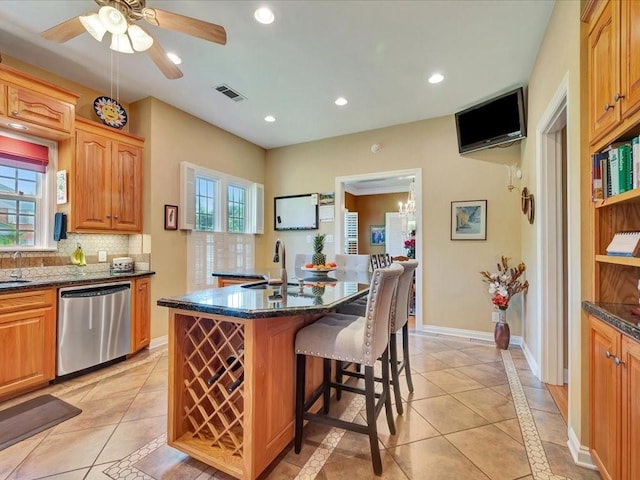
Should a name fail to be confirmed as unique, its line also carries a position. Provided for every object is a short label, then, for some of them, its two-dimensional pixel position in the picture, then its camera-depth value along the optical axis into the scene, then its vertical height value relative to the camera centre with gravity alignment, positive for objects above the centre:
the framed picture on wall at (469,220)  3.89 +0.32
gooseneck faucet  1.91 -0.10
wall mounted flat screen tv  3.27 +1.43
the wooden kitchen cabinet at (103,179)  3.02 +0.69
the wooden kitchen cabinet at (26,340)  2.33 -0.79
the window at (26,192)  2.81 +0.50
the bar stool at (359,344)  1.60 -0.56
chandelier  6.43 +0.84
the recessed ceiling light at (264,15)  2.23 +1.73
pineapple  2.59 -0.08
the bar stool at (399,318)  2.17 -0.56
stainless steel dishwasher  2.66 -0.79
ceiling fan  1.84 +1.39
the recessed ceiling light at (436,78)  3.10 +1.74
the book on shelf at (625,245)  1.35 +0.00
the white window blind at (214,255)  4.05 -0.17
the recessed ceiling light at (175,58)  2.77 +1.74
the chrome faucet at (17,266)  2.77 -0.22
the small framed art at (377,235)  8.30 +0.25
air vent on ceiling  3.36 +1.75
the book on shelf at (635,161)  1.34 +0.38
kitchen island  1.48 -0.71
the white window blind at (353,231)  7.65 +0.33
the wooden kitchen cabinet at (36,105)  2.48 +1.22
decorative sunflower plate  3.28 +1.47
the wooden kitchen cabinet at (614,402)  1.21 -0.71
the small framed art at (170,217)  3.71 +0.33
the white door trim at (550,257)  2.57 -0.11
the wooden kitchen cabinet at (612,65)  1.29 +0.85
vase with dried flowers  3.43 -0.54
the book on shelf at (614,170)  1.46 +0.37
